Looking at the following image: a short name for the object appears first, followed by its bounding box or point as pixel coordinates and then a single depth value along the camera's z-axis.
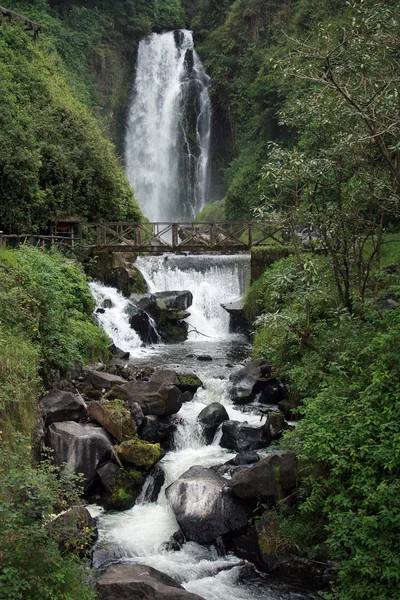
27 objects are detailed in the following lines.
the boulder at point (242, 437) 9.96
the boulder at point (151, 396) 10.69
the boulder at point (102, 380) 11.37
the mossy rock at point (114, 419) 9.62
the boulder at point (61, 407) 9.69
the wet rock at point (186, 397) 11.91
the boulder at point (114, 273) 19.31
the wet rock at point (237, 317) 18.03
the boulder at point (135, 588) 6.16
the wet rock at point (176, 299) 19.02
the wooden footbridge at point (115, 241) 18.40
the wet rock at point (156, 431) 10.23
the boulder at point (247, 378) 11.81
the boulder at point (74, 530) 5.91
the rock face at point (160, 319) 17.45
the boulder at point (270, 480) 7.98
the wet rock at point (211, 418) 10.58
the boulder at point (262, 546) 7.39
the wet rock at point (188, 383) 12.18
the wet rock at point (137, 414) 10.25
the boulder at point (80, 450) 8.75
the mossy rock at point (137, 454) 9.13
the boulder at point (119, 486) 8.62
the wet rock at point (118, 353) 14.59
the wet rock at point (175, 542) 7.83
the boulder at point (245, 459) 9.30
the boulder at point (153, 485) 8.91
